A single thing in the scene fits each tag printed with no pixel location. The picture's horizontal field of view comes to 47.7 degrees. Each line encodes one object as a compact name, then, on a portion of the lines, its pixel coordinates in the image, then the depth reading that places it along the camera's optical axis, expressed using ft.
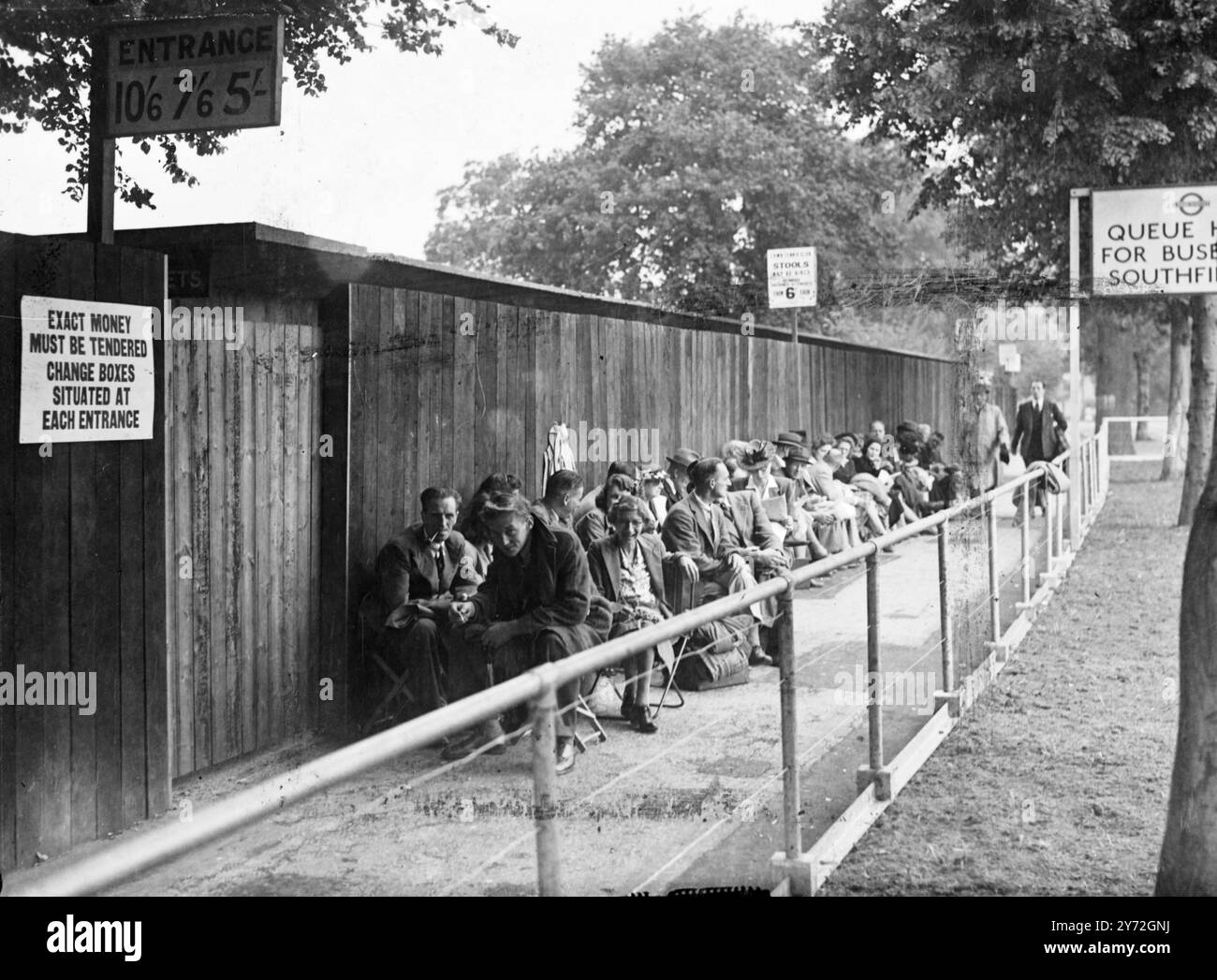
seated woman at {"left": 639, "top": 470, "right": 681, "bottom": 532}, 28.71
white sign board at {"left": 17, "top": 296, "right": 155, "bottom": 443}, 15.43
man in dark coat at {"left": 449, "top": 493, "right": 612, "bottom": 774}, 19.97
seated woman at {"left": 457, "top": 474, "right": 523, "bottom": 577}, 23.19
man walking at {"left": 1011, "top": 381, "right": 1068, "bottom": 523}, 50.72
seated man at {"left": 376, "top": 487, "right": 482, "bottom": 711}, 20.88
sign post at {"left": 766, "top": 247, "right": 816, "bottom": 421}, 35.45
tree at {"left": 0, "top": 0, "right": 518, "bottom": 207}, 17.49
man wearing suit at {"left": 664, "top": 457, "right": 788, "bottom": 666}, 26.89
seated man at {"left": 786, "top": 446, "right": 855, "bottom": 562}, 38.93
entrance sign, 16.65
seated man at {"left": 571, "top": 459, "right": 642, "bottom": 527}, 26.86
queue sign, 33.04
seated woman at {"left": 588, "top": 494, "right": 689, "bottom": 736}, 23.43
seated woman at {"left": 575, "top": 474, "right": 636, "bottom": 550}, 25.45
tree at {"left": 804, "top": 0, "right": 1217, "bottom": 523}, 29.81
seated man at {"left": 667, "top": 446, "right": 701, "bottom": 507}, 31.76
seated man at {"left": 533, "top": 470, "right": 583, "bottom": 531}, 23.81
